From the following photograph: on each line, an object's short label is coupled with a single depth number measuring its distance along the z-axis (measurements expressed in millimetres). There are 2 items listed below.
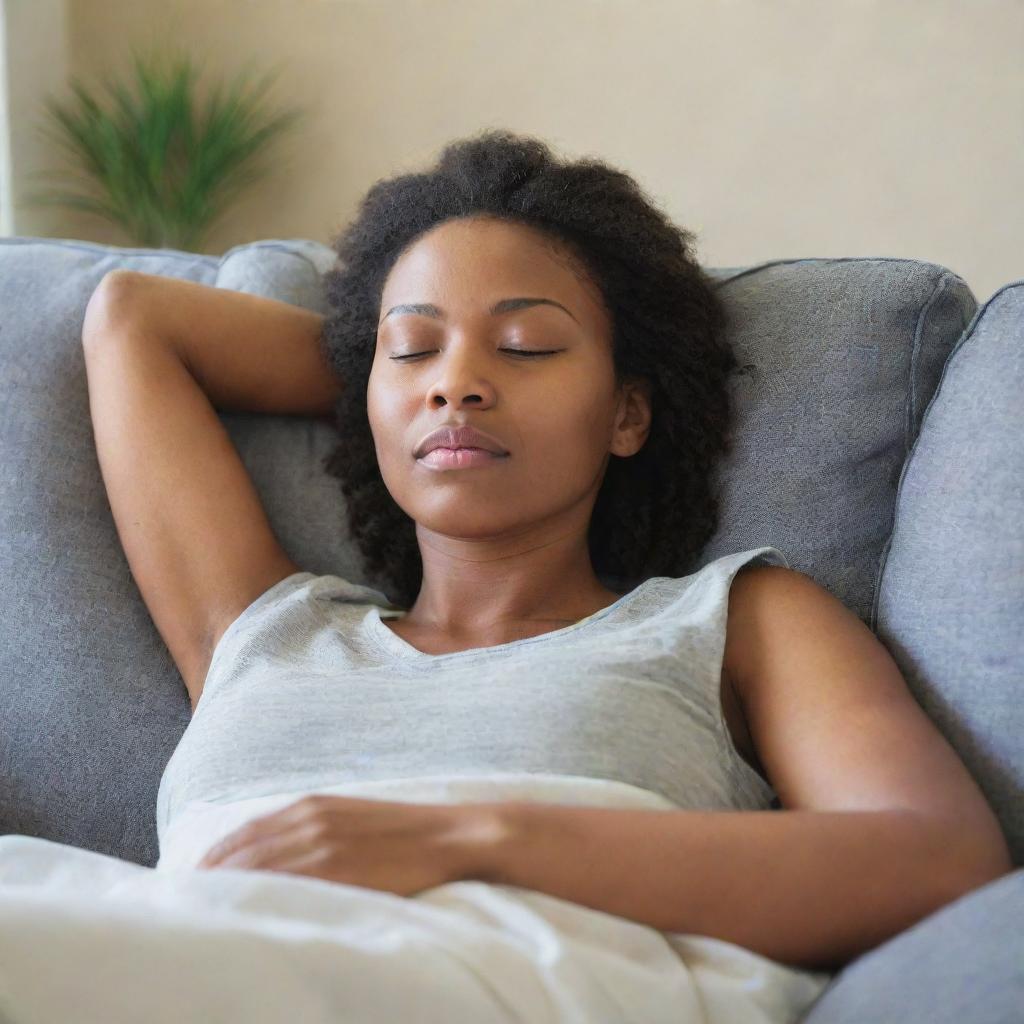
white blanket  766
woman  956
